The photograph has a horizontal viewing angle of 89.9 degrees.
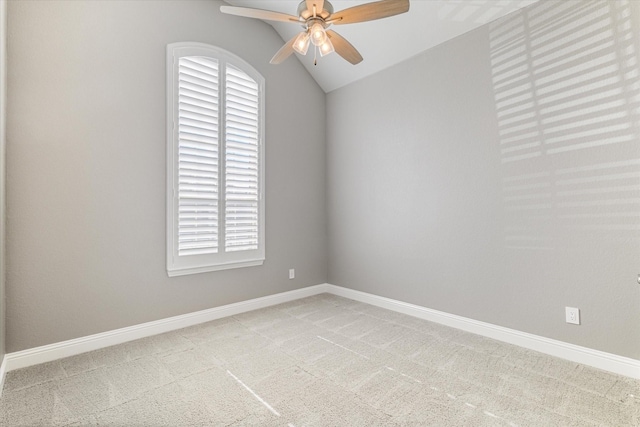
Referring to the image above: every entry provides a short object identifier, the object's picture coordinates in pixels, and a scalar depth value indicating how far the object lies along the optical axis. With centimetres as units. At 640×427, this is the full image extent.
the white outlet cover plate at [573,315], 247
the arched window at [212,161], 318
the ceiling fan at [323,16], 196
